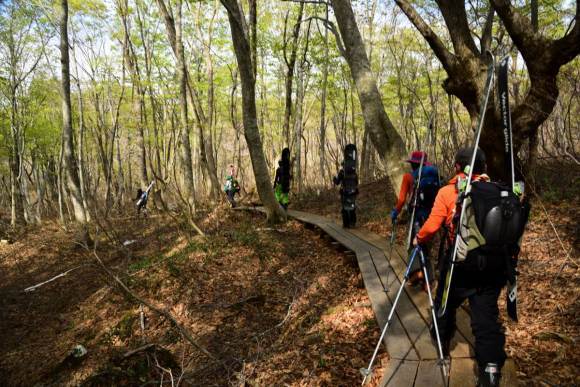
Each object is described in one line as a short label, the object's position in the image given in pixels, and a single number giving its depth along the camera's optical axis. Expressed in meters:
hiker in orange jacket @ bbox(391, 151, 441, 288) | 5.25
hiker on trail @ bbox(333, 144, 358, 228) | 9.15
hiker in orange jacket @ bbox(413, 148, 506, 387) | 2.89
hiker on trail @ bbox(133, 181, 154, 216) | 16.62
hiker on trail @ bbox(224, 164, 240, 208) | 15.23
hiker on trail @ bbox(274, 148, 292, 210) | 11.06
